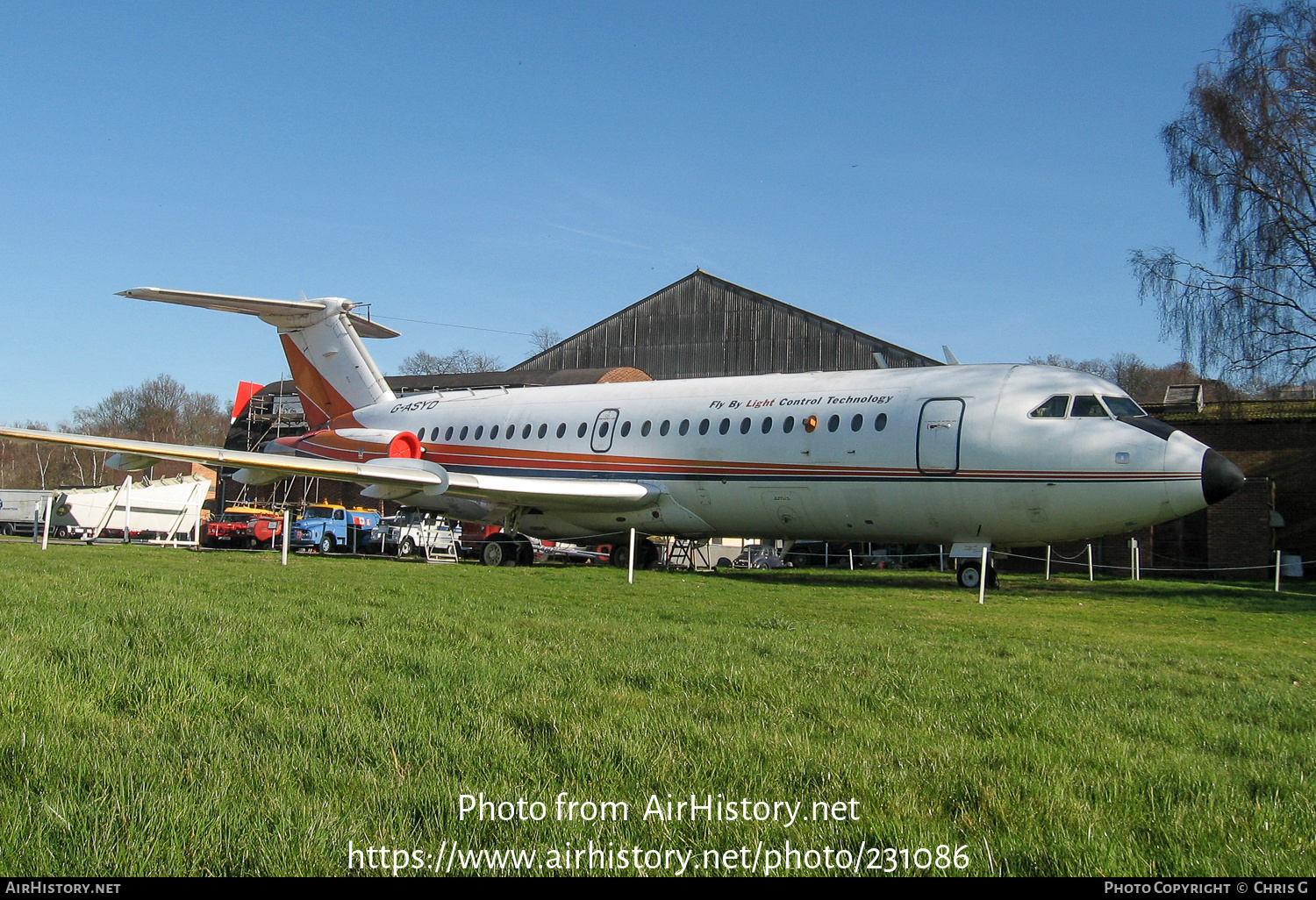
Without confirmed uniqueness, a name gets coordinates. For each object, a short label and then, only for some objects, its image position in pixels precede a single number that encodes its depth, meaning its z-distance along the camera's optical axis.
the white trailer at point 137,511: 32.88
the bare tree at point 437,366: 82.56
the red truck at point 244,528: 32.25
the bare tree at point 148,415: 77.38
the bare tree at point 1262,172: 25.77
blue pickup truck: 31.97
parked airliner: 15.62
